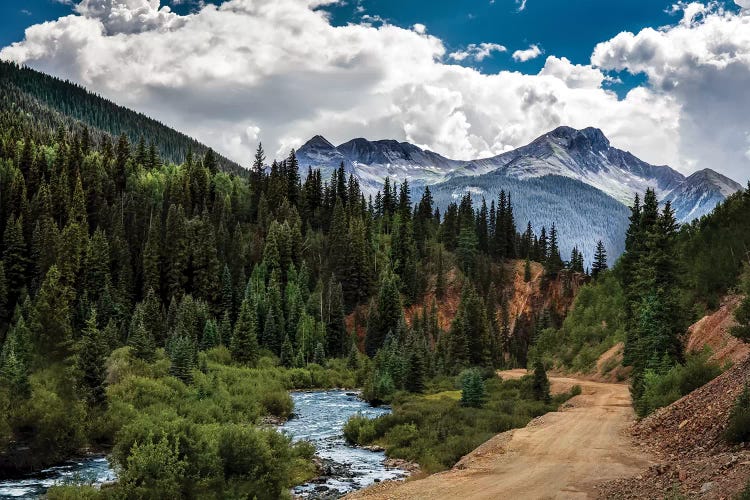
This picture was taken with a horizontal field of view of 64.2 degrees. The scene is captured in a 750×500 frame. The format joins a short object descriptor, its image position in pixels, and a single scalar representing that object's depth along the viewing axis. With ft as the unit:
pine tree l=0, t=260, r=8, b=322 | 284.20
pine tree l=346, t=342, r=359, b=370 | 297.33
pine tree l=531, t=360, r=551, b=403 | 165.27
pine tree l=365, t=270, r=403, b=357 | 349.82
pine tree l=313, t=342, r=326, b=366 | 296.51
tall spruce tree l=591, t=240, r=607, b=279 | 423.35
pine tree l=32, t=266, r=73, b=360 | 178.60
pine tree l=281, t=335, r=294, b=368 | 283.59
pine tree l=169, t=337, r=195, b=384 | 186.19
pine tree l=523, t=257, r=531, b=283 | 471.21
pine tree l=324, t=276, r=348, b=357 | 336.90
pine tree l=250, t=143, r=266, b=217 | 452.47
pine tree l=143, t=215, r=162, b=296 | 339.96
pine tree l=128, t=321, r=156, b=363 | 190.19
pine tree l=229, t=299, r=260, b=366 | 262.47
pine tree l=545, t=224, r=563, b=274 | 453.17
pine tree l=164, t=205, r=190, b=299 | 345.51
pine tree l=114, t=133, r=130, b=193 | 423.64
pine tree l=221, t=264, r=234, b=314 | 340.80
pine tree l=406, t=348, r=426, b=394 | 212.84
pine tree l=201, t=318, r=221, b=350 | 266.57
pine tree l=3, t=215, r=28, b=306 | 303.68
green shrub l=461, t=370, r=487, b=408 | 156.66
